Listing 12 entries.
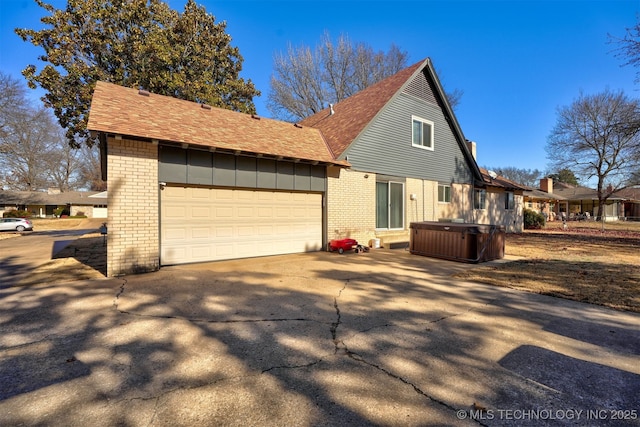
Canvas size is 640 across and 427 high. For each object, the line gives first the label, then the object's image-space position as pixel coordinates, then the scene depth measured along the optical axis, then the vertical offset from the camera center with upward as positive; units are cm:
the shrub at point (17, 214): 3481 +27
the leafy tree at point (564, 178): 5353 +685
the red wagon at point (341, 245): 1019 -103
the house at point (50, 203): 4062 +196
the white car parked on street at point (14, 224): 2495 -68
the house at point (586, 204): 3894 +158
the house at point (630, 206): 3950 +130
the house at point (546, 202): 3082 +161
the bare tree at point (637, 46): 1136 +660
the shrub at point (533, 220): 2278 -40
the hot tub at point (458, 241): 879 -84
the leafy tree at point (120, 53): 1517 +907
